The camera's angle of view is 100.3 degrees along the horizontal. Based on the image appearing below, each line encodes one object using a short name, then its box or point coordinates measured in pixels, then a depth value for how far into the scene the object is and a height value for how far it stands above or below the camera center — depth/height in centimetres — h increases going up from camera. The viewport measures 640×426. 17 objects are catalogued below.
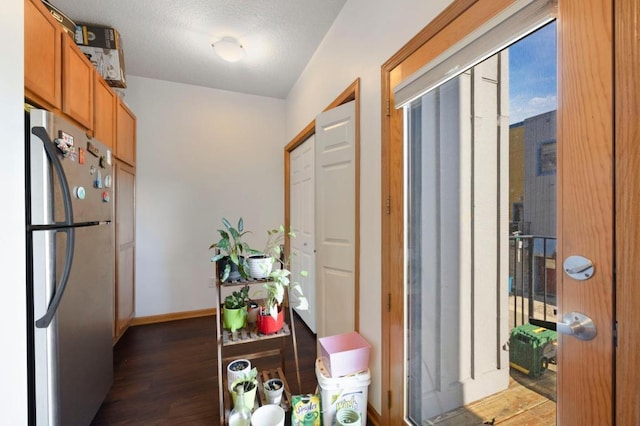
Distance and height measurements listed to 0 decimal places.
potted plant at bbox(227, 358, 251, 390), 151 -92
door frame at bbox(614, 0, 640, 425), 59 +1
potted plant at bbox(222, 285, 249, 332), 160 -60
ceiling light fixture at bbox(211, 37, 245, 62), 226 +139
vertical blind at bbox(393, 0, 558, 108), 76 +56
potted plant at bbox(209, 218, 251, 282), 154 -27
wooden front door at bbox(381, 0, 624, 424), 64 +6
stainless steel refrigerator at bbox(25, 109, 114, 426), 112 -27
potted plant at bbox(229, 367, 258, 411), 141 -95
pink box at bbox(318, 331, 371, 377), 140 -80
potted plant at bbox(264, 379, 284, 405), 153 -104
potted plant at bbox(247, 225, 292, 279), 159 -31
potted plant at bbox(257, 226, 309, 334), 156 -55
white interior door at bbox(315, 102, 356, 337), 179 -5
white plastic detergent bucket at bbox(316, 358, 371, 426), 138 -96
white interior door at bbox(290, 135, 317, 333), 277 -9
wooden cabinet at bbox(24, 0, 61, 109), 128 +81
